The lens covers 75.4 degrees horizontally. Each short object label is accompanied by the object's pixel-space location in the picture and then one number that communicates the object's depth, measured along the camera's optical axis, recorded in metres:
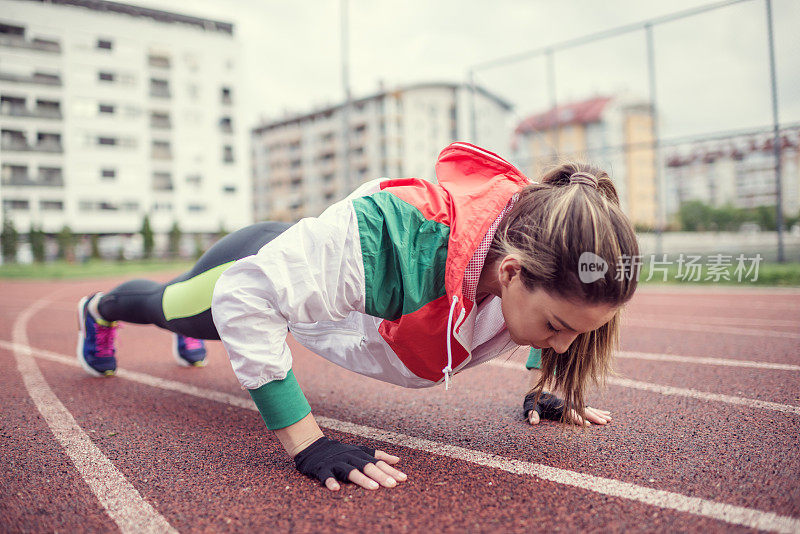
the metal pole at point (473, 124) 12.07
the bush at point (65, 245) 27.42
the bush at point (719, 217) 10.27
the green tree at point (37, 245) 25.17
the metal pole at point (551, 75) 12.49
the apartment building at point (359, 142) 46.28
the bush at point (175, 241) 31.86
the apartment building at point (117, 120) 29.80
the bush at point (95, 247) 28.40
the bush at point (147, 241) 30.62
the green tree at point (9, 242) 24.41
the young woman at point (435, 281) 1.51
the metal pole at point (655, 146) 11.13
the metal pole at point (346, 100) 13.79
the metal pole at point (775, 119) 9.43
